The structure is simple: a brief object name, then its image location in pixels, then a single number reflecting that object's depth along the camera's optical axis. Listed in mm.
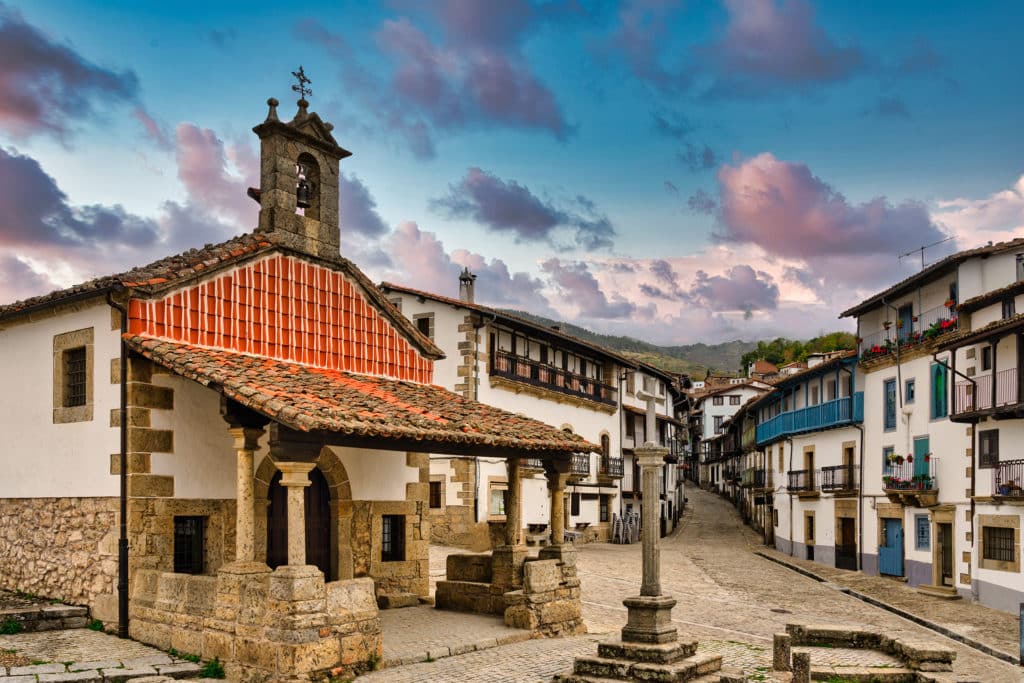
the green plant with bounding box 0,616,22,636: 12078
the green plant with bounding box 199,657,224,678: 10695
